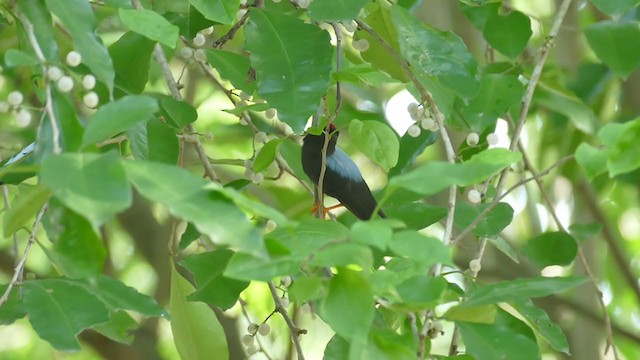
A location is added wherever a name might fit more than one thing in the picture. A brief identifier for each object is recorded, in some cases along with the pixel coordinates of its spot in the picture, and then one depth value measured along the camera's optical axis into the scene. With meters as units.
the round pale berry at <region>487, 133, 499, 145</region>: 6.55
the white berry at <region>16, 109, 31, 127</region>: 6.30
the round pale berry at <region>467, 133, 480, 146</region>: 6.52
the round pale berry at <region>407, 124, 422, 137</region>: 6.57
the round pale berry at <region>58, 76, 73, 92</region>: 6.19
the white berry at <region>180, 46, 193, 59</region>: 6.59
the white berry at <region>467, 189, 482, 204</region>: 6.52
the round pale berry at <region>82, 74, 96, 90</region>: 6.27
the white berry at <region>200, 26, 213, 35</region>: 6.57
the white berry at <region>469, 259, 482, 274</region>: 6.49
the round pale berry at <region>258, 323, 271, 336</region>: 6.58
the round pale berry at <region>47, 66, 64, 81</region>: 6.18
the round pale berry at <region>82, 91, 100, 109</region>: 6.26
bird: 6.68
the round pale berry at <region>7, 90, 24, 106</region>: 6.31
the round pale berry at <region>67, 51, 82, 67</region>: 6.25
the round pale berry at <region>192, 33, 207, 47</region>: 6.57
